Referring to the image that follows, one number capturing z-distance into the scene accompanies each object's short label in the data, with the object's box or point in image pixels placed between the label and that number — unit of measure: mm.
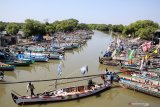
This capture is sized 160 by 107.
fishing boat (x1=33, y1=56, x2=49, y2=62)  20269
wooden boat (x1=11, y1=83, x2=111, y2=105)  10747
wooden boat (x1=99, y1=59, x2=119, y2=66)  19383
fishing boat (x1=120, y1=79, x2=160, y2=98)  12350
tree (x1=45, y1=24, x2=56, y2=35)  41618
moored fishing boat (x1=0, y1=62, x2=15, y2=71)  16253
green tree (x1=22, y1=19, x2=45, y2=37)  32028
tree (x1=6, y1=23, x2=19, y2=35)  33374
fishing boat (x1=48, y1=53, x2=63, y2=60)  21655
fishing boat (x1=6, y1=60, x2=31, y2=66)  18096
